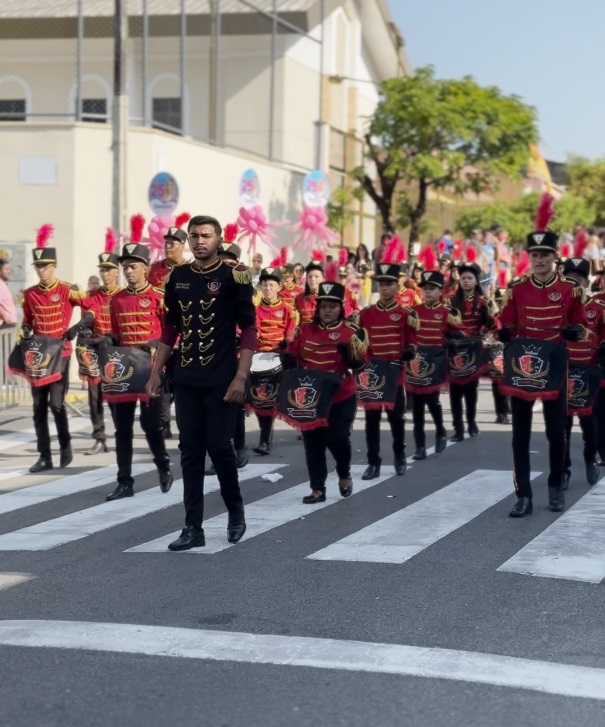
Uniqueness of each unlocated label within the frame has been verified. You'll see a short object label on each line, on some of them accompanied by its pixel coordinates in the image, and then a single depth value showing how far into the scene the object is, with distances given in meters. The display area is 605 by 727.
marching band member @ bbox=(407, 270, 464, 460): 14.27
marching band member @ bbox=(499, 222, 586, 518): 9.95
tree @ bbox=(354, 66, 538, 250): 35.44
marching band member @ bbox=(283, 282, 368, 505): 10.80
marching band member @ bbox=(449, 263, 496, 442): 15.15
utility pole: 20.30
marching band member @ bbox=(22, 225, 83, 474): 12.60
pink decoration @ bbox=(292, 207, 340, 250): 27.78
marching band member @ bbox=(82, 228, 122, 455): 13.16
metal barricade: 17.30
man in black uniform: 8.48
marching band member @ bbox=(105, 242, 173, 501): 10.98
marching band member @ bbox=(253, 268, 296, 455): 14.13
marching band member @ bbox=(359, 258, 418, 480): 12.54
